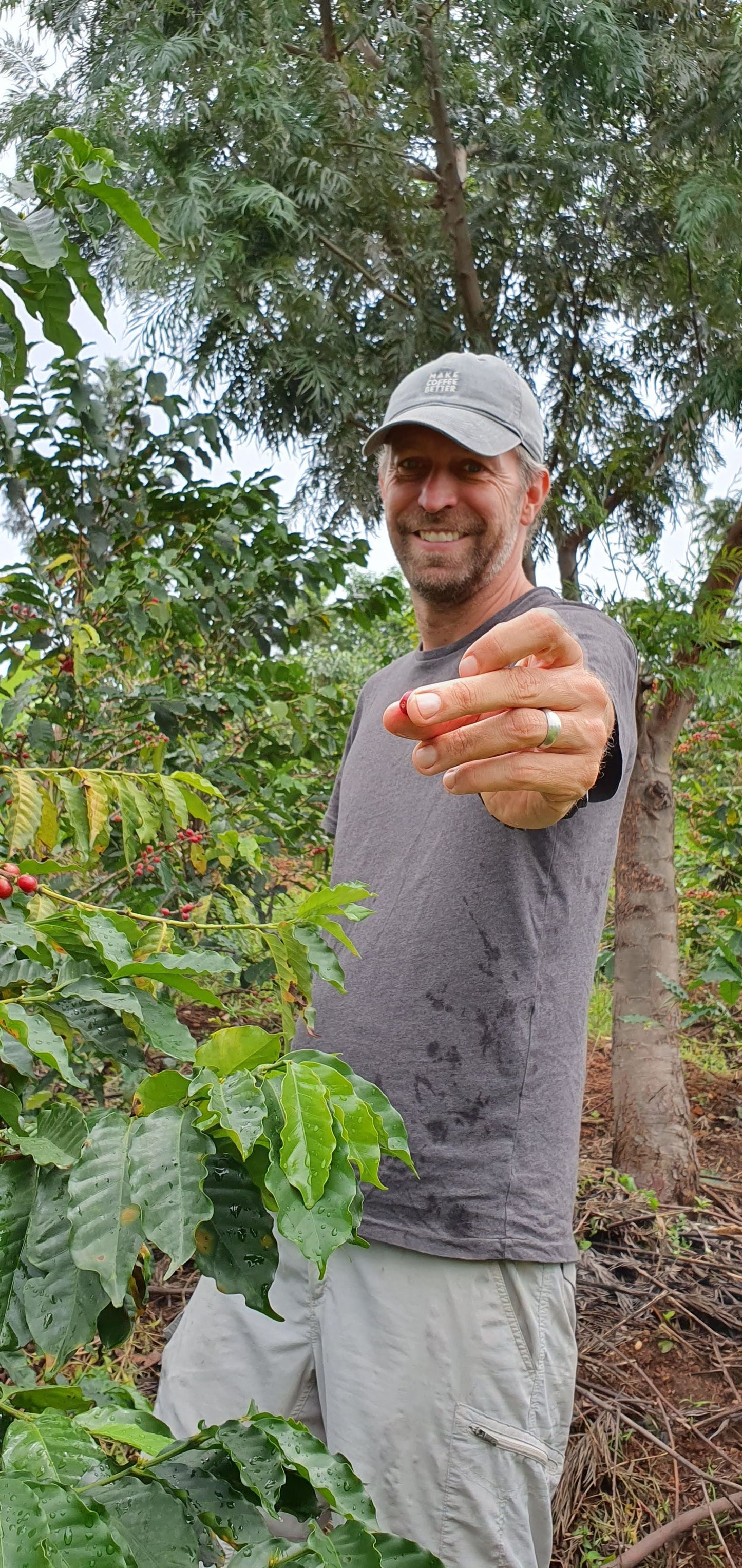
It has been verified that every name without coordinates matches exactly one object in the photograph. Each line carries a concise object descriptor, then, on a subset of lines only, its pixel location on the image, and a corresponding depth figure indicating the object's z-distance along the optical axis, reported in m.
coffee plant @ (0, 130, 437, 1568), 0.66
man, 1.40
